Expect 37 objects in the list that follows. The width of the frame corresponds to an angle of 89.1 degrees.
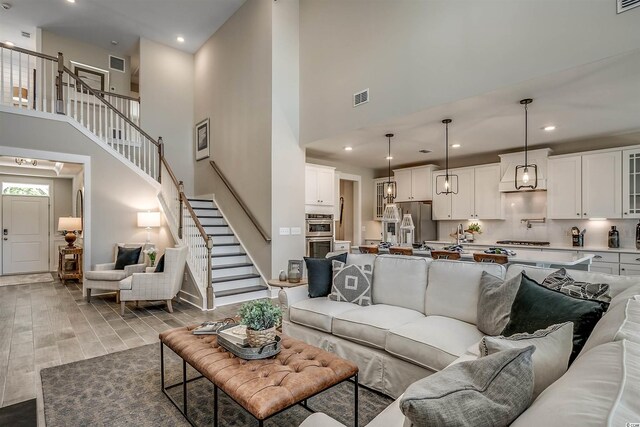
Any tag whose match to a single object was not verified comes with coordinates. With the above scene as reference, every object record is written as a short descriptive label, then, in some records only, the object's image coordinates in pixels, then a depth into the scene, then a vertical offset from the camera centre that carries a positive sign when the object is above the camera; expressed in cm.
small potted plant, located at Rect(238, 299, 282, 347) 202 -67
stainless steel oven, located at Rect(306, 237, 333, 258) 641 -62
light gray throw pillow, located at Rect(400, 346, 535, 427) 78 -47
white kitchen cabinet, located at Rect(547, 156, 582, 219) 552 +48
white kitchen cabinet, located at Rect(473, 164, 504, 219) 649 +43
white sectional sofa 217 -84
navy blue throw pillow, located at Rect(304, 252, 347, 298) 346 -66
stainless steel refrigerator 720 -13
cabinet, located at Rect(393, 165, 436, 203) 748 +75
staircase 542 -92
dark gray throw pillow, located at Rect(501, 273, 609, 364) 152 -50
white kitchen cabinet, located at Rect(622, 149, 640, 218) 502 +49
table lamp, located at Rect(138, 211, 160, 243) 646 -7
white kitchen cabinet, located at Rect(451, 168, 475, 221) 686 +38
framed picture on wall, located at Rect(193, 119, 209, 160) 780 +189
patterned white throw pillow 315 -68
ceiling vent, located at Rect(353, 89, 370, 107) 490 +180
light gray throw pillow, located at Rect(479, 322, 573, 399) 108 -48
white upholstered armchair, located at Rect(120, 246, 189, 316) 462 -98
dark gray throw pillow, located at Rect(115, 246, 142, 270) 581 -74
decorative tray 197 -83
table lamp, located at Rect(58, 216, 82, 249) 712 -20
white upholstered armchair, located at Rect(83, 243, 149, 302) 524 -100
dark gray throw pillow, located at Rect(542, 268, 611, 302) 182 -43
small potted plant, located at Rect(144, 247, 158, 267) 591 -70
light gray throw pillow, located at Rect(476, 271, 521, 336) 218 -62
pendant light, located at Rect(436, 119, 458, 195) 711 +72
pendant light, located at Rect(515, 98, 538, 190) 477 +73
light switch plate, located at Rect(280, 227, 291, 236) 584 -28
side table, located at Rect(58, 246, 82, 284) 708 -106
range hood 587 +93
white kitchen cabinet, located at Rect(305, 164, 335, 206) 652 +63
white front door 804 -46
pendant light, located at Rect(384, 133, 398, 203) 560 +41
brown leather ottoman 159 -88
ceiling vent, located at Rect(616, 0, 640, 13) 277 +181
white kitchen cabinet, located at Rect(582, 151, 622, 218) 514 +49
